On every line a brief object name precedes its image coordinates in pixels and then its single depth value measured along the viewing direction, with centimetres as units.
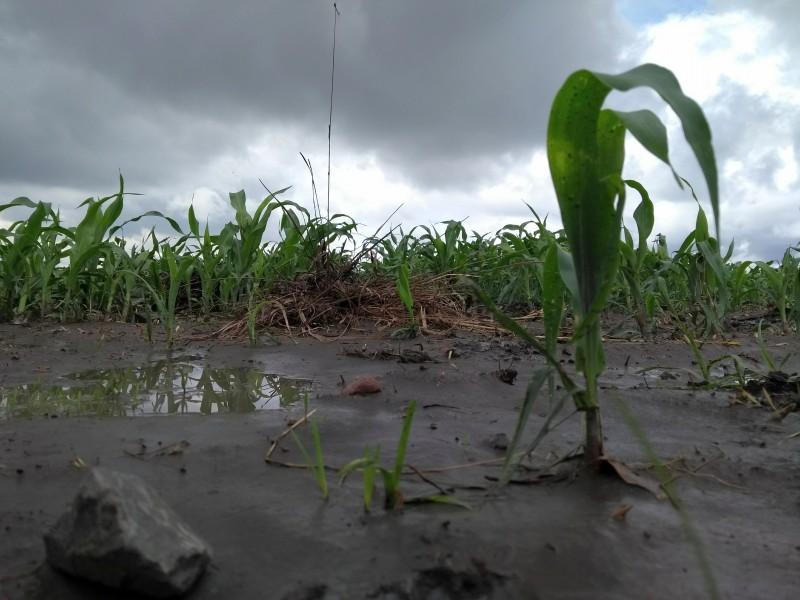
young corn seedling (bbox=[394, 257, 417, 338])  312
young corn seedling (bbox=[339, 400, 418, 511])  89
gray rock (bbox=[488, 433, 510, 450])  128
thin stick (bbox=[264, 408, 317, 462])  118
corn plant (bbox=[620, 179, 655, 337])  249
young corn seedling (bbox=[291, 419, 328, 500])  95
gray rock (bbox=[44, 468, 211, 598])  72
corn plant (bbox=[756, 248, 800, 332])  357
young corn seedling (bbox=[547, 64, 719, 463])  98
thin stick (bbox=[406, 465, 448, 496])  98
